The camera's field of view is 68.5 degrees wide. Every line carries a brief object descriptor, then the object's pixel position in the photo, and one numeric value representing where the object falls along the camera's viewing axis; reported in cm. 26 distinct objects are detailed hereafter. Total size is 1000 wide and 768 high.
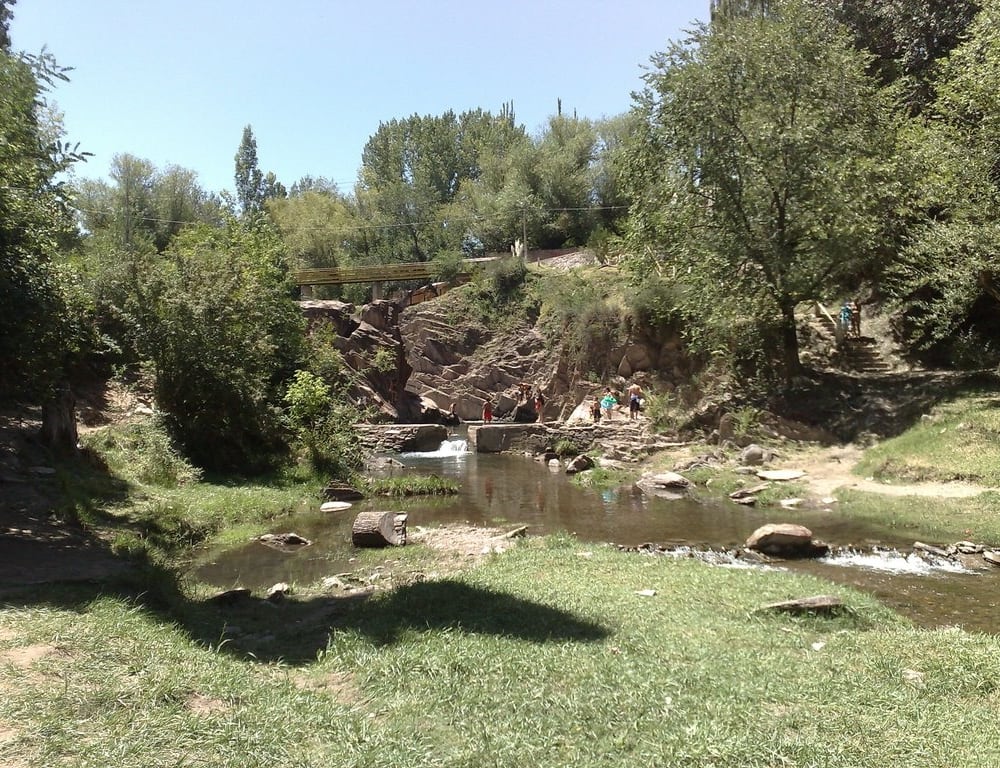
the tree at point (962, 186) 1831
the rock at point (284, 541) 1327
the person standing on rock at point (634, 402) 2758
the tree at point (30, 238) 1076
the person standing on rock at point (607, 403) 2877
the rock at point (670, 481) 1900
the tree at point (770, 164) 2172
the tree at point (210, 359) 1858
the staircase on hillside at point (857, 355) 2505
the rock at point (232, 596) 907
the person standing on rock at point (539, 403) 3510
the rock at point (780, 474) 1866
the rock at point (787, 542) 1220
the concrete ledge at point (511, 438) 2831
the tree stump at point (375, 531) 1286
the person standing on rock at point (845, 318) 2578
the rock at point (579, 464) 2361
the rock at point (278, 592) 948
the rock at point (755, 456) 2031
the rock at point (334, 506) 1670
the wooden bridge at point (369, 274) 4694
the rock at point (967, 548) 1163
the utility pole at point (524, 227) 4710
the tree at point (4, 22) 1516
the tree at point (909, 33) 2739
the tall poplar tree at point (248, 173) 7288
